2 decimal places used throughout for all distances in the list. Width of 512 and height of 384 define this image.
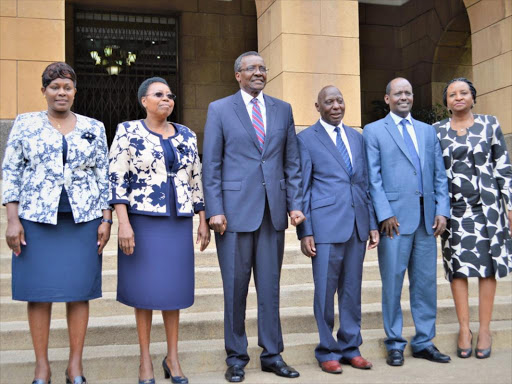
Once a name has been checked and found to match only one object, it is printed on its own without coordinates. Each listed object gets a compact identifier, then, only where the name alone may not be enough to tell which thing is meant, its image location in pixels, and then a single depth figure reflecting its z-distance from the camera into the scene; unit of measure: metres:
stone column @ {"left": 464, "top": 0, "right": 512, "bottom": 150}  9.18
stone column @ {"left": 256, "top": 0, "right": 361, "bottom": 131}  8.62
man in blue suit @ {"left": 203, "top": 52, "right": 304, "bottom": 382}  4.48
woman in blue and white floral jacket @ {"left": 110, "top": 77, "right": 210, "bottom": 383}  4.23
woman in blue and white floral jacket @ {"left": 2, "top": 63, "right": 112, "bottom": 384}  4.05
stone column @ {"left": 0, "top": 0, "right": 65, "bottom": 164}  7.96
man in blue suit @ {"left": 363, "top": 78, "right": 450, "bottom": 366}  4.92
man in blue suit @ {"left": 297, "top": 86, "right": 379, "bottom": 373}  4.71
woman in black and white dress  5.13
